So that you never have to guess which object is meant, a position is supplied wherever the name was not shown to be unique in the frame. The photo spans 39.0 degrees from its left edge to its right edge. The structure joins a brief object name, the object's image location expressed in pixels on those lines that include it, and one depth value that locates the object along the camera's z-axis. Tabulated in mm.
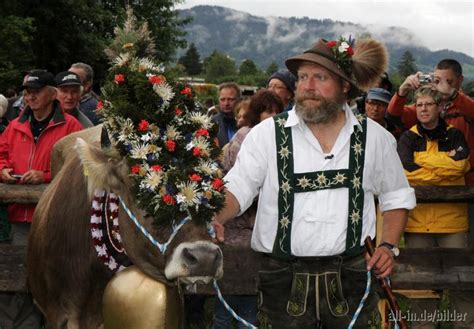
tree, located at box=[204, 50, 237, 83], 147750
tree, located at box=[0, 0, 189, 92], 28312
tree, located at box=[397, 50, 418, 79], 122462
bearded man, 3686
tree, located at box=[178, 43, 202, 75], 130125
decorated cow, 3277
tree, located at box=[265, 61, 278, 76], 114262
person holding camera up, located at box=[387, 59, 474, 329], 5609
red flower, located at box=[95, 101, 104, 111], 3650
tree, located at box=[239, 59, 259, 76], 138725
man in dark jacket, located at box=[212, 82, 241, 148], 7484
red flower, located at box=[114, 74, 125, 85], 3566
